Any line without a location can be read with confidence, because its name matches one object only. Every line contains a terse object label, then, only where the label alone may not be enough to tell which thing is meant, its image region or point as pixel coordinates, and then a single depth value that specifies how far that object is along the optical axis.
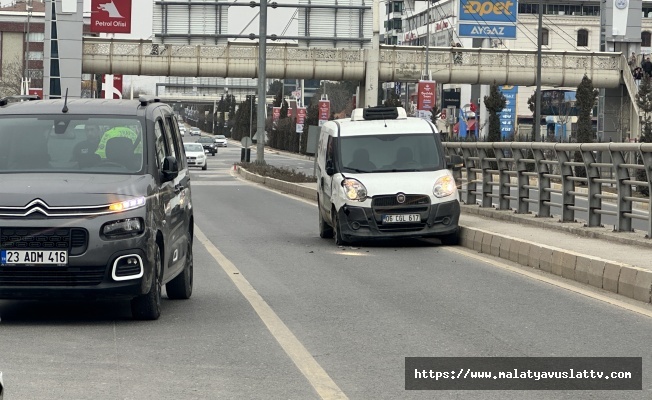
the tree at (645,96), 71.12
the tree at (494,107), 69.00
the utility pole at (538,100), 51.50
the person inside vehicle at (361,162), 19.56
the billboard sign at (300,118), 109.81
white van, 18.59
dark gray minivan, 9.62
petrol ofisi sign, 79.50
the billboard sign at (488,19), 85.06
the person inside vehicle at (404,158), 19.70
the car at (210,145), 106.00
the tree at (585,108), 58.00
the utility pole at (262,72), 52.91
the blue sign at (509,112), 100.25
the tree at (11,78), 118.81
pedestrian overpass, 71.12
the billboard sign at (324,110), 92.06
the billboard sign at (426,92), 58.88
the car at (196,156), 67.93
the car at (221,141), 139.46
